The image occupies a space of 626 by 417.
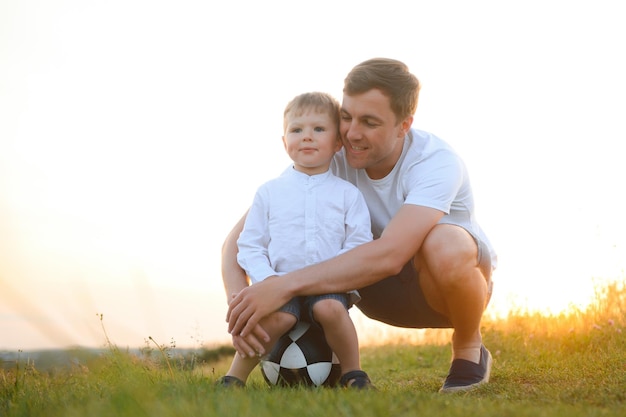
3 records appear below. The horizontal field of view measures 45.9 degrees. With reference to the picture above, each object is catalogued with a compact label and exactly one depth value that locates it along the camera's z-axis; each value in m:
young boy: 4.22
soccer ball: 4.28
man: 4.22
